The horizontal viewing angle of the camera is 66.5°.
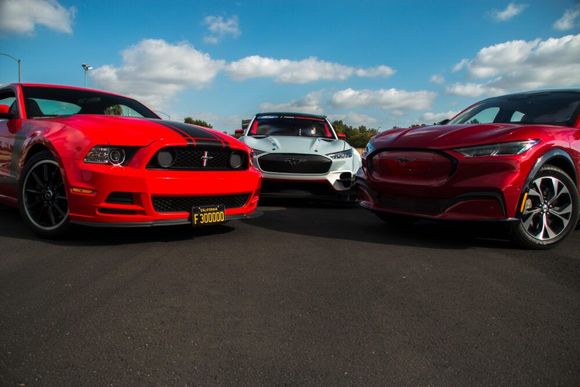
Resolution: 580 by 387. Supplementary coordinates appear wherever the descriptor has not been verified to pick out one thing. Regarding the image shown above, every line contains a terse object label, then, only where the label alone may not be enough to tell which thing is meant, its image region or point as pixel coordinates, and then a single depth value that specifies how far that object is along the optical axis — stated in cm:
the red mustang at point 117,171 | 341
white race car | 622
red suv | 361
